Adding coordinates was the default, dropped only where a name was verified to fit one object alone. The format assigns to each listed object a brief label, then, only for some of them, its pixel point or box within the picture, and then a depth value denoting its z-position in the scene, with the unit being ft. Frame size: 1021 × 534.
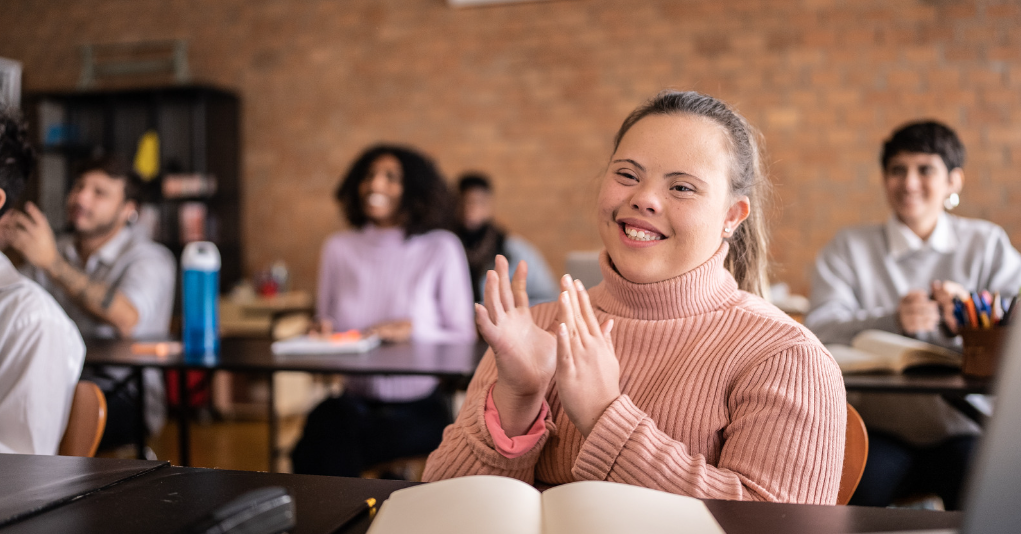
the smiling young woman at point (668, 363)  2.98
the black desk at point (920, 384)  5.30
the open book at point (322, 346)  7.14
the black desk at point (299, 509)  2.28
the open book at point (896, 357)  5.77
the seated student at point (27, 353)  3.95
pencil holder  5.43
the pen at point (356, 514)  2.29
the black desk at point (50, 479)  2.45
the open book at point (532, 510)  2.10
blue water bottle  7.07
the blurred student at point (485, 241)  13.37
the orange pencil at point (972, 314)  5.53
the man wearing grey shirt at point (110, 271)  7.59
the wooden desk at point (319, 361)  6.22
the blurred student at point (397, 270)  7.79
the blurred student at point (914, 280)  6.13
